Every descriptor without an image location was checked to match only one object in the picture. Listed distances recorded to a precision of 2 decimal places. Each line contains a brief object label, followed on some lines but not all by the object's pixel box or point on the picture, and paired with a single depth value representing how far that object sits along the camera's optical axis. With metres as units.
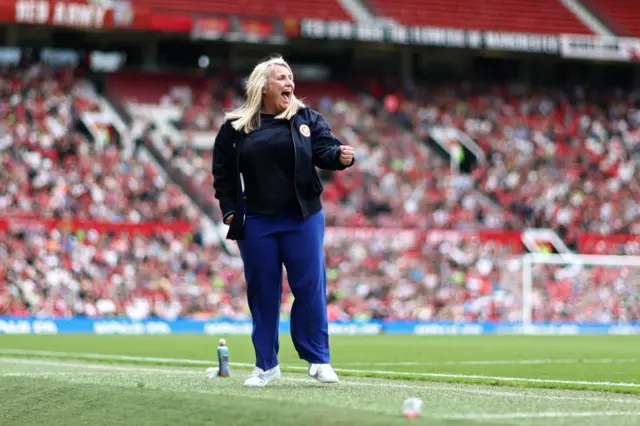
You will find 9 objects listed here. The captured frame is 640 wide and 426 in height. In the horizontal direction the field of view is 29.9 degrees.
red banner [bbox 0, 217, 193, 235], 26.31
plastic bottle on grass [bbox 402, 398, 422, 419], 4.91
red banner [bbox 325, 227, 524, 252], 29.75
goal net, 29.02
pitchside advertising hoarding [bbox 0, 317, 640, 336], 24.88
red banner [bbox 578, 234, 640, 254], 31.97
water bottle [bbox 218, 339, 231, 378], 8.12
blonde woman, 7.36
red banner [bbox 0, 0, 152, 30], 31.67
